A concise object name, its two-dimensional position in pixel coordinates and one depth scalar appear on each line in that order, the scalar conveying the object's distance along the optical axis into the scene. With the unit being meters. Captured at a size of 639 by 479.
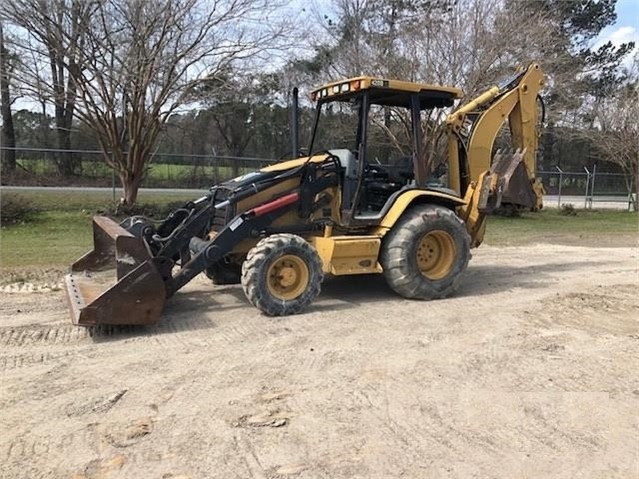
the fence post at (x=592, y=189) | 27.87
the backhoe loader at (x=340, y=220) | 6.58
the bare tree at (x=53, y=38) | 13.97
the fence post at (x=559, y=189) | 26.99
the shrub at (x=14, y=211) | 14.90
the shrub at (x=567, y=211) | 23.77
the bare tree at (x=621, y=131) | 26.28
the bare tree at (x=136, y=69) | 14.46
